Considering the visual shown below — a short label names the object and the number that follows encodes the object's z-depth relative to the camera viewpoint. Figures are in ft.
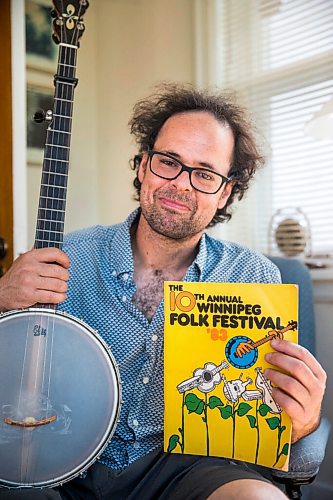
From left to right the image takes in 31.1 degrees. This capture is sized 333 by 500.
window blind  7.44
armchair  4.31
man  3.92
